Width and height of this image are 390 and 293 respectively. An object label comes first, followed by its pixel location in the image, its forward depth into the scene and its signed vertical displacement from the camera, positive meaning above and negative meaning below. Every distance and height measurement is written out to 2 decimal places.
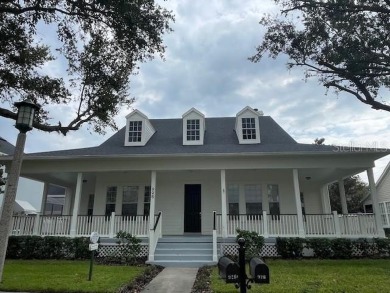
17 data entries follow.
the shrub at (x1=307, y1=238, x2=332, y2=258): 11.05 -0.60
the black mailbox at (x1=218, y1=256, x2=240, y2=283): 3.84 -0.53
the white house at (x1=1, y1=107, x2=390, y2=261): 12.04 +2.47
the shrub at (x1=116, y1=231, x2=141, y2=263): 10.84 -0.63
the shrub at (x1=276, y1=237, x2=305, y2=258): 11.12 -0.61
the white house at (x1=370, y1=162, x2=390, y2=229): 22.38 +2.96
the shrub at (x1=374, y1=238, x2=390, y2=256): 11.08 -0.53
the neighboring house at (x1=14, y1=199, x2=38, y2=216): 26.68 +2.04
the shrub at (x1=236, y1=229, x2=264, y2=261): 10.52 -0.44
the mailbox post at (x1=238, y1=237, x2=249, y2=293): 3.91 -0.48
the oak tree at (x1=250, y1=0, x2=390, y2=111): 8.39 +5.67
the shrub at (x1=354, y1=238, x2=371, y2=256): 11.30 -0.58
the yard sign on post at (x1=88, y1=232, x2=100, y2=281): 7.52 -0.34
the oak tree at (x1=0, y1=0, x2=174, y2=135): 8.51 +5.84
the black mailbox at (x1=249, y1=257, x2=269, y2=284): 3.80 -0.53
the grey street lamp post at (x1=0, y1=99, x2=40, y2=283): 6.29 +1.35
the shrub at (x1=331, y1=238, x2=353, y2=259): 11.03 -0.64
